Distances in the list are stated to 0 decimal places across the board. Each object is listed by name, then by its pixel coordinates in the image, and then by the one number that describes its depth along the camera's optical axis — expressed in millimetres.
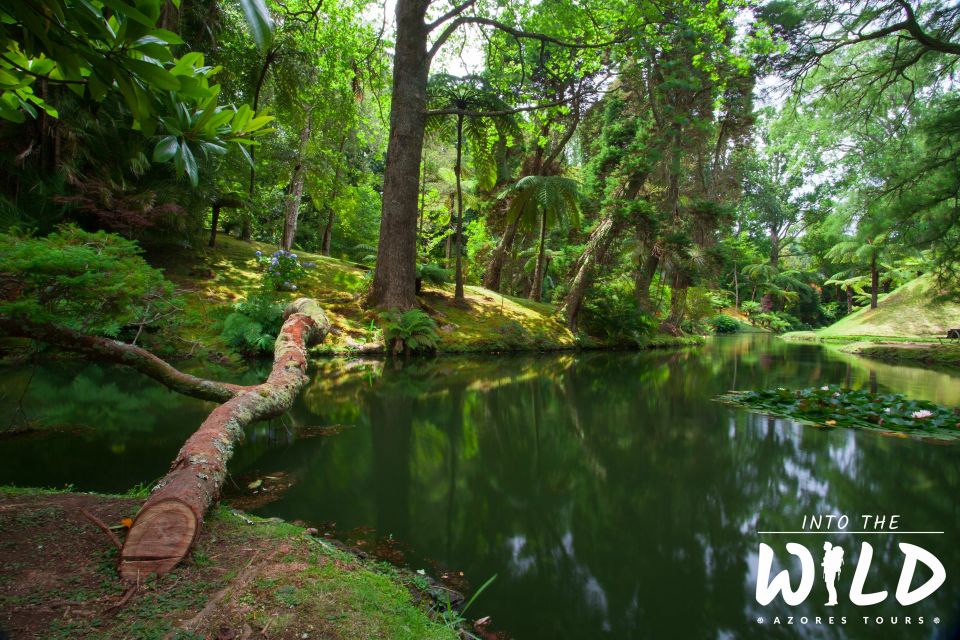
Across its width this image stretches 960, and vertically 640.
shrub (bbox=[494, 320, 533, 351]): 10586
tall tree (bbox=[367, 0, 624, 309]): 8742
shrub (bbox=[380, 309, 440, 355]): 8520
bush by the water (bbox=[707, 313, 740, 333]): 30562
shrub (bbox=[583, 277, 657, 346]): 13289
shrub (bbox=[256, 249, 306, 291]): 8891
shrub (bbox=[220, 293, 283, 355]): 7055
